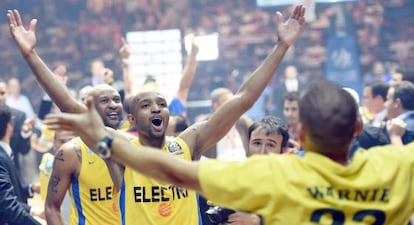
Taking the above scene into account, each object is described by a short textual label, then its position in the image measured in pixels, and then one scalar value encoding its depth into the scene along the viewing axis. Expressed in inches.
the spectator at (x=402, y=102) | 336.8
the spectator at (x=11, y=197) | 266.5
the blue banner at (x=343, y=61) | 733.3
